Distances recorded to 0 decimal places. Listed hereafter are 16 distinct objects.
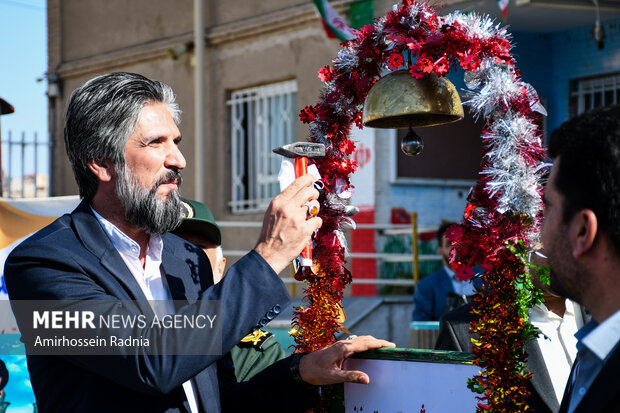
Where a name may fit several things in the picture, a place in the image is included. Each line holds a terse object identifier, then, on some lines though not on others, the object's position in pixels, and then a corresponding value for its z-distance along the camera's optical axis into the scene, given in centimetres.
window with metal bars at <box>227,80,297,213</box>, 1093
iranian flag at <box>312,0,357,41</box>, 941
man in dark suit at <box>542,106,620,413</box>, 164
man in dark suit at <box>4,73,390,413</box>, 205
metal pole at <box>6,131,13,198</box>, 1254
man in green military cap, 302
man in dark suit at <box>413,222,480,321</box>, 707
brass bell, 267
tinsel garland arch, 237
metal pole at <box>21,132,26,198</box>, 1282
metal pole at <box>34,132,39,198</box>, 1320
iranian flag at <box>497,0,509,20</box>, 840
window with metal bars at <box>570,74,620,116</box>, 988
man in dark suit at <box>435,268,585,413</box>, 279
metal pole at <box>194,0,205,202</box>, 1129
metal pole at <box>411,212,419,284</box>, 920
